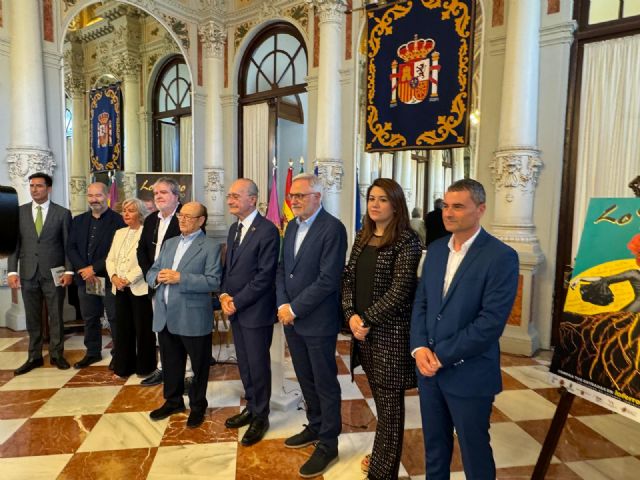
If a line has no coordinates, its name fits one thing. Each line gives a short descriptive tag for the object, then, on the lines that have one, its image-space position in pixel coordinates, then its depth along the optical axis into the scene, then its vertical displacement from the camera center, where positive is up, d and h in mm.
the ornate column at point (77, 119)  8352 +1449
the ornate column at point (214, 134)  6379 +882
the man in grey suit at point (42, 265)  3430 -622
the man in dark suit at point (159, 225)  2797 -232
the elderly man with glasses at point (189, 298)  2432 -620
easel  1812 -1029
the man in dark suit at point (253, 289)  2330 -539
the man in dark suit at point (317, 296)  2084 -516
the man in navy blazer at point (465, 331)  1547 -511
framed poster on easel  1588 -495
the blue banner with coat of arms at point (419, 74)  4242 +1276
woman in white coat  3059 -822
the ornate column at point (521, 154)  3852 +387
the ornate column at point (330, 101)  5047 +1113
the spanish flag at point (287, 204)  4867 -132
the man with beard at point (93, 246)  3439 -460
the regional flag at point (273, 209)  5363 -210
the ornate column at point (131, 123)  7660 +1232
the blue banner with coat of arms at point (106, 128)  6949 +1050
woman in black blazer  1823 -504
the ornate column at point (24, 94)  4281 +962
